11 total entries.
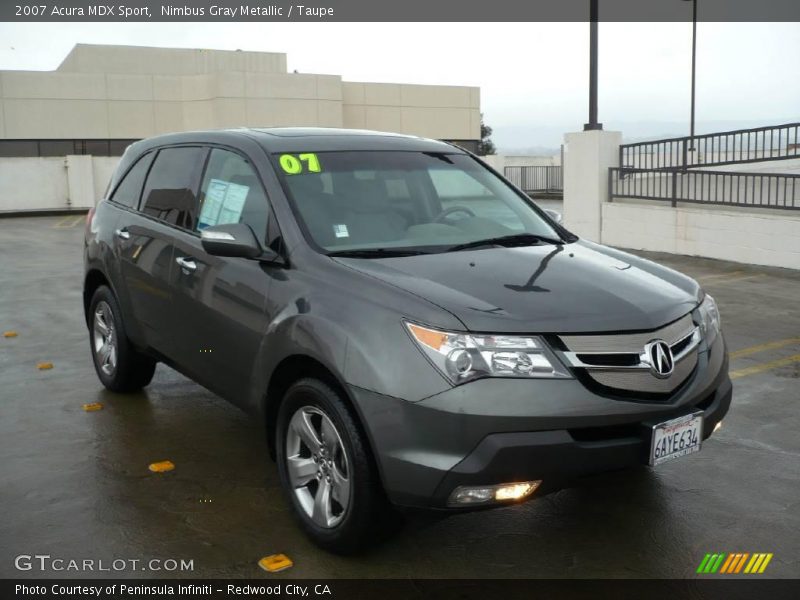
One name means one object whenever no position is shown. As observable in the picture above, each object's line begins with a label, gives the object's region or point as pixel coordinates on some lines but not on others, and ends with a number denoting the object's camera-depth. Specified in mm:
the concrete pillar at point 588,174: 15406
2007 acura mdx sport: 3229
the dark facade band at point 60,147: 39188
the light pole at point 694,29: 37406
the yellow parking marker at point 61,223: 23625
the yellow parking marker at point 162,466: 4809
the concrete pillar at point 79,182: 31000
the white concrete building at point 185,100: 39594
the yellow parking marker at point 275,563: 3631
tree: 84988
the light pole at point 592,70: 15766
